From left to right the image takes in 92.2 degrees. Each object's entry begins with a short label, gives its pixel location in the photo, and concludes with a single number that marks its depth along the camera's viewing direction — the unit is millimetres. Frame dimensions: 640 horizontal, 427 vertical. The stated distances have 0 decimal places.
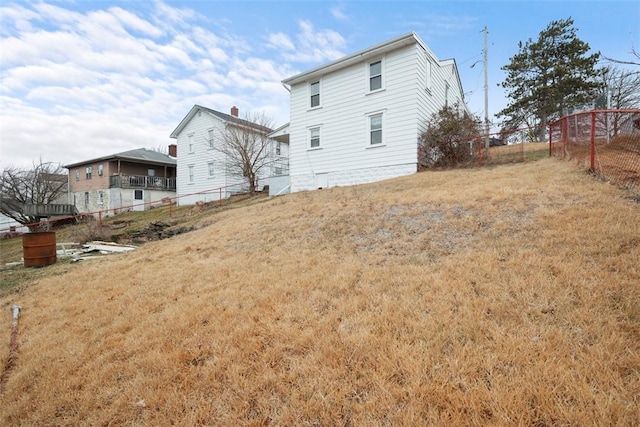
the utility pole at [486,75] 18184
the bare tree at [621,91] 20672
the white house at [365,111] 13188
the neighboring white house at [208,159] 22922
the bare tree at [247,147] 20734
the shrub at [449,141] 12633
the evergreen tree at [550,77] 20562
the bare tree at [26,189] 25188
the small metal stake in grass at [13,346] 3466
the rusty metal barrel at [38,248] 8602
